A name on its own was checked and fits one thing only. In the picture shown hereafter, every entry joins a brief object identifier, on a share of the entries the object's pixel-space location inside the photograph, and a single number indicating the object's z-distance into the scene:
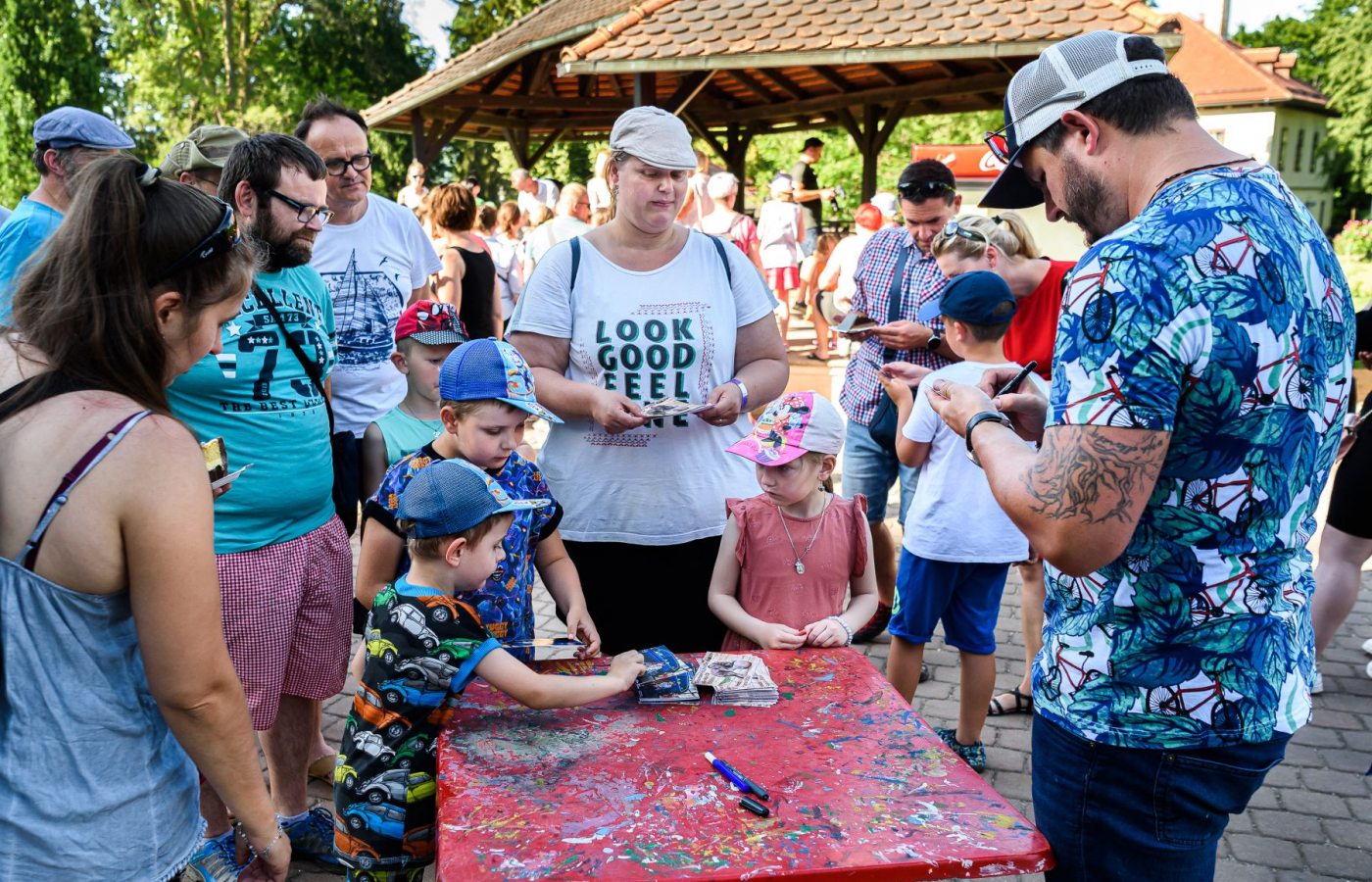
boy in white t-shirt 3.37
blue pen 1.80
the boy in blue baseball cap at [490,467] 2.63
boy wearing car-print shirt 2.06
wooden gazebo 8.22
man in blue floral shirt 1.47
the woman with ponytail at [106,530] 1.41
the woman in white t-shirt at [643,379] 2.99
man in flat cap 3.64
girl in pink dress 2.91
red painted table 1.57
